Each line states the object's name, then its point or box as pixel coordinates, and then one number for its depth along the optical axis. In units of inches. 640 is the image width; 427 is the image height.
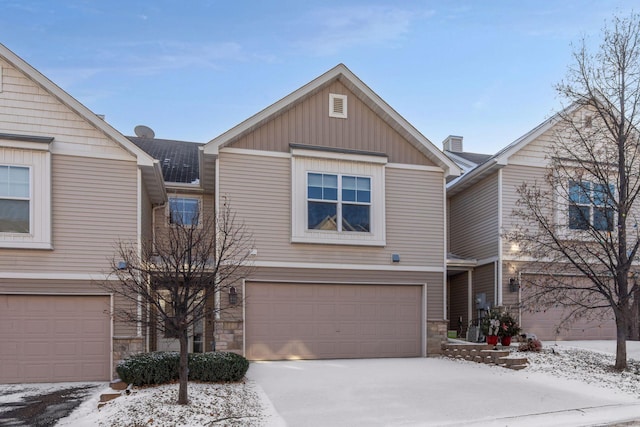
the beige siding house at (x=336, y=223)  493.0
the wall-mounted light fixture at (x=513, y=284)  558.3
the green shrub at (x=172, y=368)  368.2
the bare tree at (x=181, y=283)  312.2
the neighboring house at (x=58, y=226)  437.7
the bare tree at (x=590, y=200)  463.5
